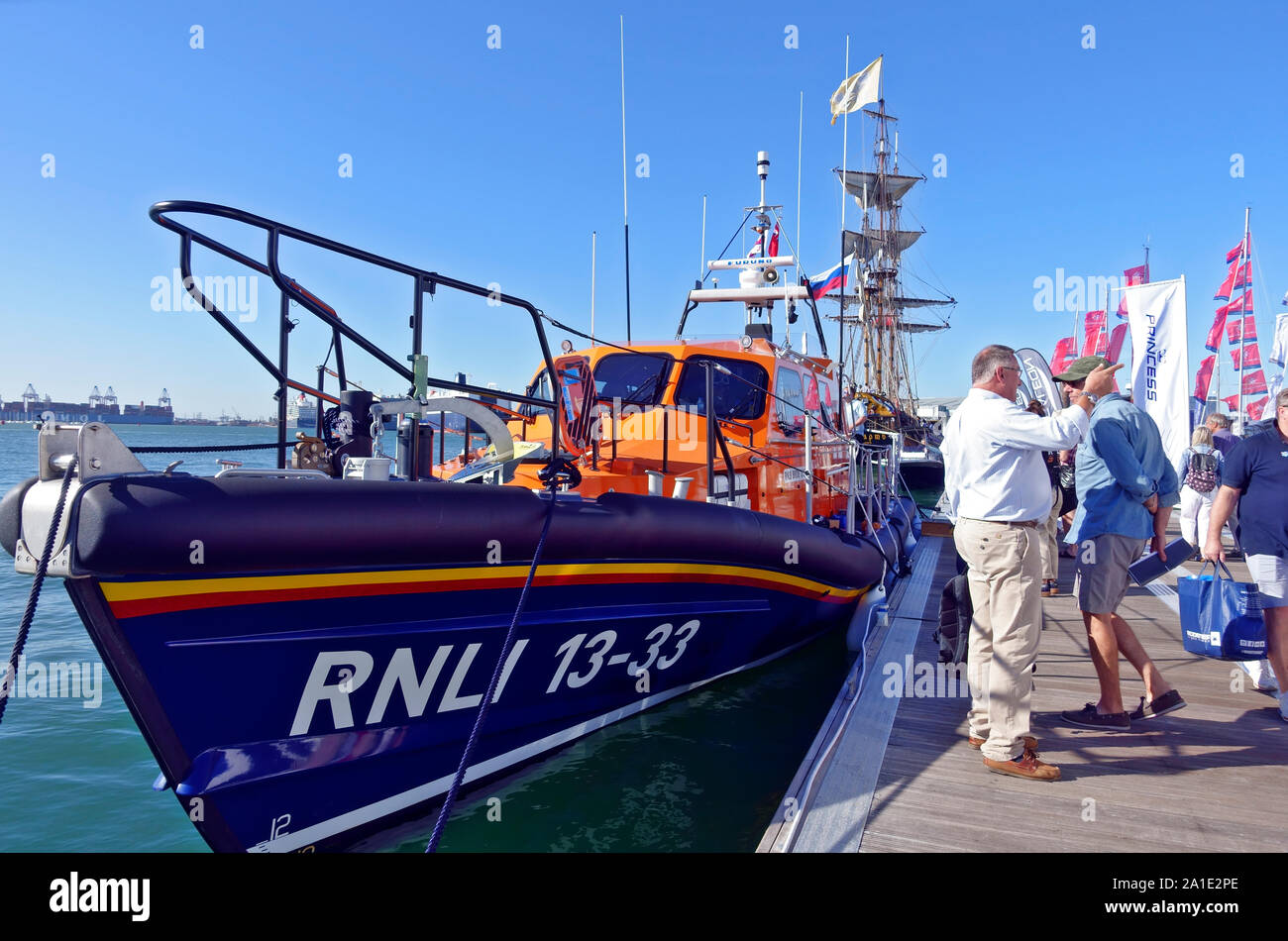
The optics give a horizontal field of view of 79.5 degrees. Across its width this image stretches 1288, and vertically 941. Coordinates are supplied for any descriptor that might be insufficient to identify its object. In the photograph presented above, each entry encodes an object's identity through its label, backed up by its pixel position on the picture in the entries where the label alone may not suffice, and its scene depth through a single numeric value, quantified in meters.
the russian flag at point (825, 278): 8.58
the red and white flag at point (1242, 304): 23.36
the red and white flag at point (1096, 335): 25.34
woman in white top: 7.43
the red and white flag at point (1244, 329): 23.78
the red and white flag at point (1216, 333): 25.12
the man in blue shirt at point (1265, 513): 3.33
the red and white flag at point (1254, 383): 25.38
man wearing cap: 3.30
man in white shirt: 2.94
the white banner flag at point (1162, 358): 6.84
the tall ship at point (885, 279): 42.72
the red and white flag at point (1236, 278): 23.17
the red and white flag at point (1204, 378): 28.61
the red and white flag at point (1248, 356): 23.94
